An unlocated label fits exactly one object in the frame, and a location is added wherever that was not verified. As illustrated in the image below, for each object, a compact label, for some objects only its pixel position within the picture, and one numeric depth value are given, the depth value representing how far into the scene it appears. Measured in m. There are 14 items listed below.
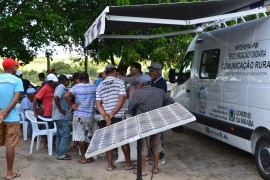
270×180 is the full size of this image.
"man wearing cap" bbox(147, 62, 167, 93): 6.12
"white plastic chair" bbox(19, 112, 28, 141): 7.63
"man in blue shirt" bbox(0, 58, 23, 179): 4.98
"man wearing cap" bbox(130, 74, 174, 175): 5.18
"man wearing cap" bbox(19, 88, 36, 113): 7.64
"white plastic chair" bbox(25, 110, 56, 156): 6.52
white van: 5.04
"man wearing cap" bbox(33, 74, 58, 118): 6.44
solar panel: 2.92
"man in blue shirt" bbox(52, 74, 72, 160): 6.05
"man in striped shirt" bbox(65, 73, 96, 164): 5.83
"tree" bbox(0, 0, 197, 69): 9.09
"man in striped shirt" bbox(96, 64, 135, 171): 5.39
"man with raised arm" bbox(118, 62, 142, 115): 6.67
